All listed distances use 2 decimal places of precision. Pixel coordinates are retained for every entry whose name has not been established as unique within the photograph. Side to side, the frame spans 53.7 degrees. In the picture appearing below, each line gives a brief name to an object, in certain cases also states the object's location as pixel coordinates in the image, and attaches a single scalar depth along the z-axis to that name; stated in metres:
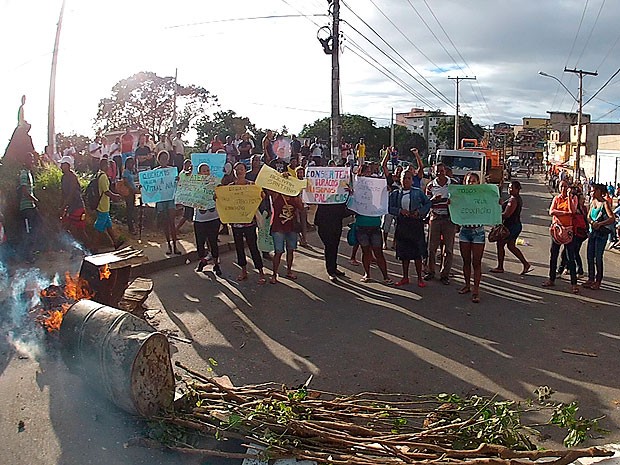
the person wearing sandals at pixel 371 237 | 9.70
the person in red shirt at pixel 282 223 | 9.77
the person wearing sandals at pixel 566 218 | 9.48
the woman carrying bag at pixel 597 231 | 9.60
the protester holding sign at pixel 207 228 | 10.10
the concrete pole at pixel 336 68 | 17.88
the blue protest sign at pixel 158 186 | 11.07
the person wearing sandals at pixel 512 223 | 10.60
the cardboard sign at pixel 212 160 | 12.05
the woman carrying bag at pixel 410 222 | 9.47
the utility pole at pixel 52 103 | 16.92
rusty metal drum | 4.41
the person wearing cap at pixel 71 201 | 10.65
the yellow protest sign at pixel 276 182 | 9.68
